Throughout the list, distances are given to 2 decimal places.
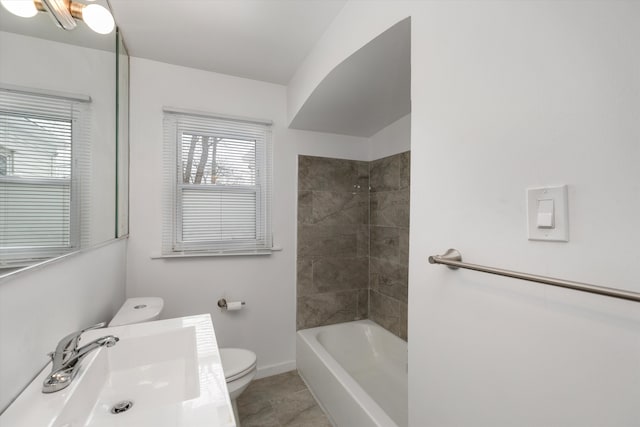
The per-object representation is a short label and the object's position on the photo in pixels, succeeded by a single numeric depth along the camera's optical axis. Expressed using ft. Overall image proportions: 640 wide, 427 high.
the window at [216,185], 6.88
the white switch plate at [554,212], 2.09
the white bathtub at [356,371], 5.22
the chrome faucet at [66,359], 2.47
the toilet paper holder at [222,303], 7.10
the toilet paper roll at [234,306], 7.10
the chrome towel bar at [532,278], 1.62
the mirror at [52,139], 2.29
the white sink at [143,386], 2.16
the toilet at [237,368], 5.27
